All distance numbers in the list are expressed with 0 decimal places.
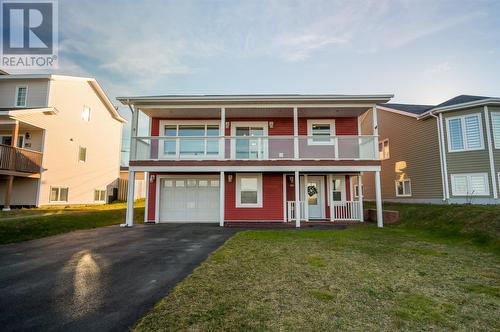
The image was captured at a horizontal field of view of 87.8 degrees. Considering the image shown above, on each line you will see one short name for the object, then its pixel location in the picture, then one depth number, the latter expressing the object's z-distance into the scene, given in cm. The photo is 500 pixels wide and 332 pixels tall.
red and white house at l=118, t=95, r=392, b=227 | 1178
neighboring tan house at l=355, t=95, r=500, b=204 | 1401
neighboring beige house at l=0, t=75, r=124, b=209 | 1468
